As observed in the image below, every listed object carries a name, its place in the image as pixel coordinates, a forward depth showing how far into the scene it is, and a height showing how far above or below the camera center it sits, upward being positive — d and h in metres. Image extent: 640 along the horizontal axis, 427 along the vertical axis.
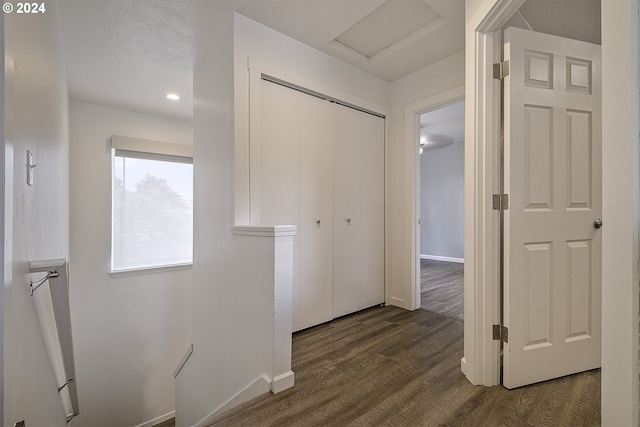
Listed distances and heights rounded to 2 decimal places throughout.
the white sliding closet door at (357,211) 2.64 +0.00
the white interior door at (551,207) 1.51 +0.02
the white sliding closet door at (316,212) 2.40 -0.01
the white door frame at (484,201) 1.54 +0.05
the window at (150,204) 3.65 +0.11
